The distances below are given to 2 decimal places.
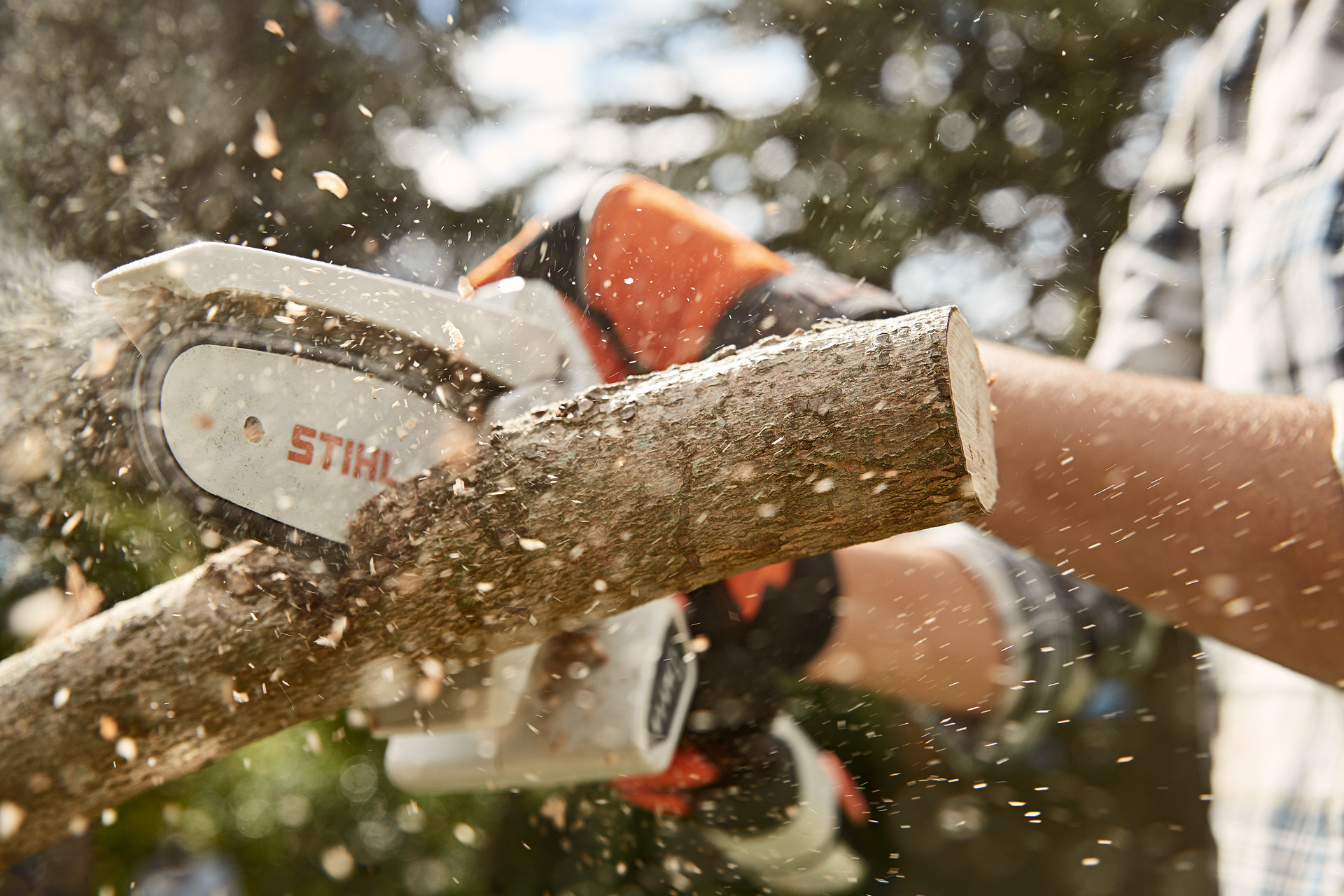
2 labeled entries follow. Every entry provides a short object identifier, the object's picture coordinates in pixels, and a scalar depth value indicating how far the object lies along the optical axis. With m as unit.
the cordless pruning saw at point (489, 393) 0.59
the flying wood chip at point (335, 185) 0.70
